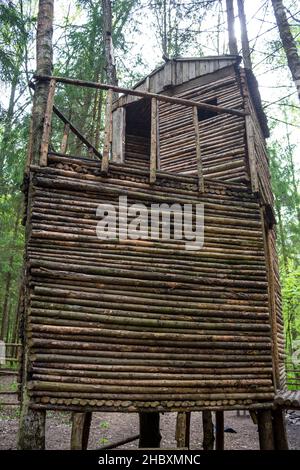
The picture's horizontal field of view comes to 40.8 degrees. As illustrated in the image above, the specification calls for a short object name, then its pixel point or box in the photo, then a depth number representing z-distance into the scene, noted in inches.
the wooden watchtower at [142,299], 219.8
